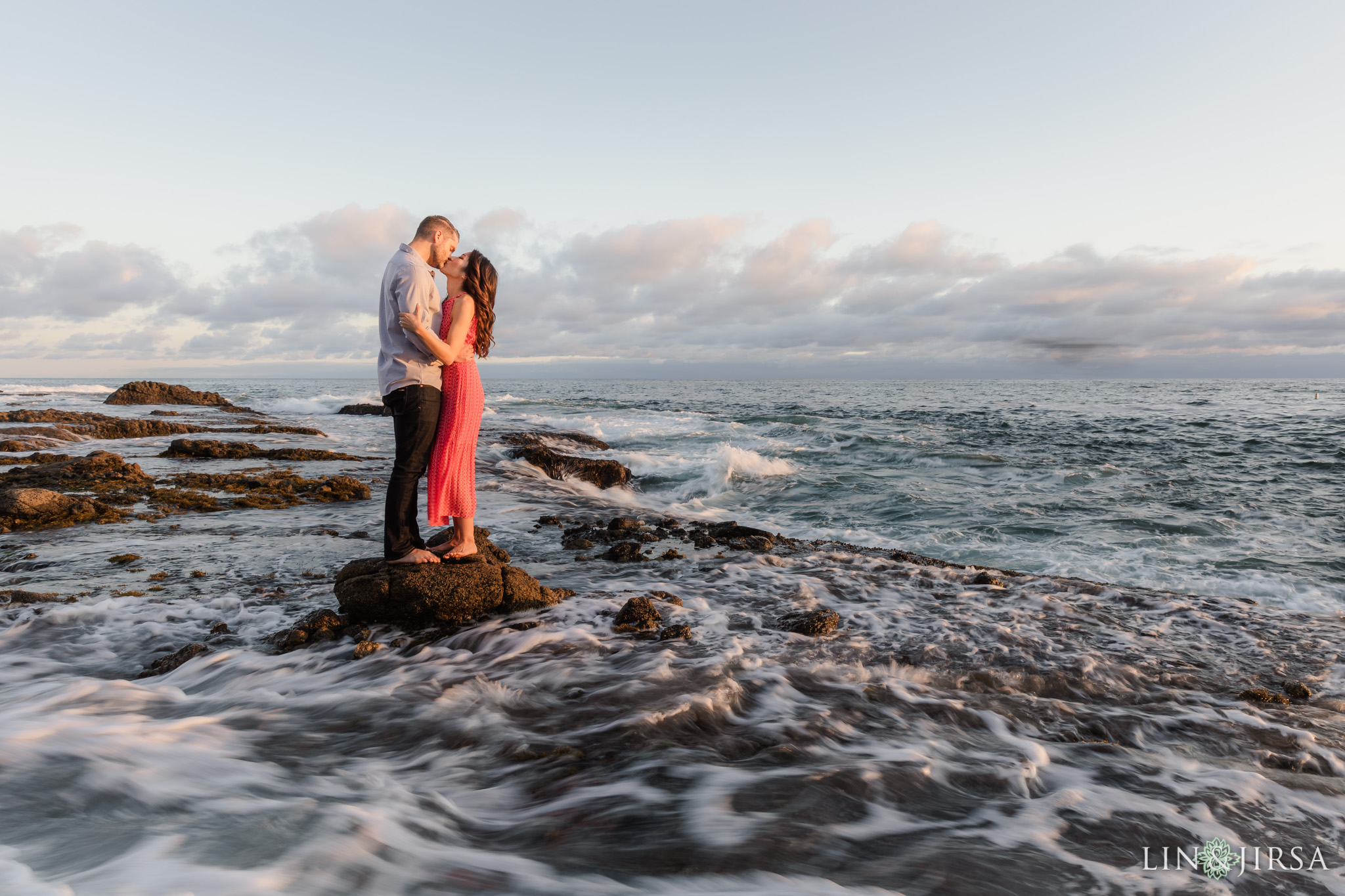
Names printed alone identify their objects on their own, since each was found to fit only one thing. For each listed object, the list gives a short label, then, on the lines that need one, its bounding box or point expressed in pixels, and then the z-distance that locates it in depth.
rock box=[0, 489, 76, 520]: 6.43
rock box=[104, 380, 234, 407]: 30.88
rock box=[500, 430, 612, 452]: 17.61
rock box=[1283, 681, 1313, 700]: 3.60
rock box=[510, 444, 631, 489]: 12.62
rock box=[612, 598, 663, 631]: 4.29
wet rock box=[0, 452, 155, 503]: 8.06
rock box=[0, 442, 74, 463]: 10.55
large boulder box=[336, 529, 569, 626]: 4.19
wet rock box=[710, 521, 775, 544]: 7.01
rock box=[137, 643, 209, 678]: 3.49
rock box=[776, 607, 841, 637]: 4.33
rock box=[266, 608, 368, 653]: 3.87
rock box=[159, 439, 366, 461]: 11.95
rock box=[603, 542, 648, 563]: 6.16
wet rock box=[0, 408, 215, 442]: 15.05
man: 3.99
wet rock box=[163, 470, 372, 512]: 7.68
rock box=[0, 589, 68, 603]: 4.32
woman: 4.26
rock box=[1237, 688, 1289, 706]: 3.54
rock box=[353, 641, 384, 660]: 3.75
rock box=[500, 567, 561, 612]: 4.55
